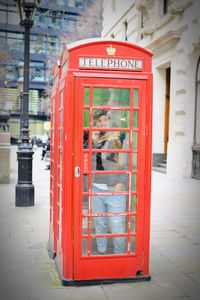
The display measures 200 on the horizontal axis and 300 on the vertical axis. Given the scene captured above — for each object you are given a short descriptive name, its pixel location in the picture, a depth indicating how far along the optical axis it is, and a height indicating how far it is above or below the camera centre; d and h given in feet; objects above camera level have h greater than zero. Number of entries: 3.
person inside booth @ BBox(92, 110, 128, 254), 15.10 -1.61
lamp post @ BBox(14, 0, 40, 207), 30.96 -0.41
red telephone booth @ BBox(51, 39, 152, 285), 14.85 -0.90
